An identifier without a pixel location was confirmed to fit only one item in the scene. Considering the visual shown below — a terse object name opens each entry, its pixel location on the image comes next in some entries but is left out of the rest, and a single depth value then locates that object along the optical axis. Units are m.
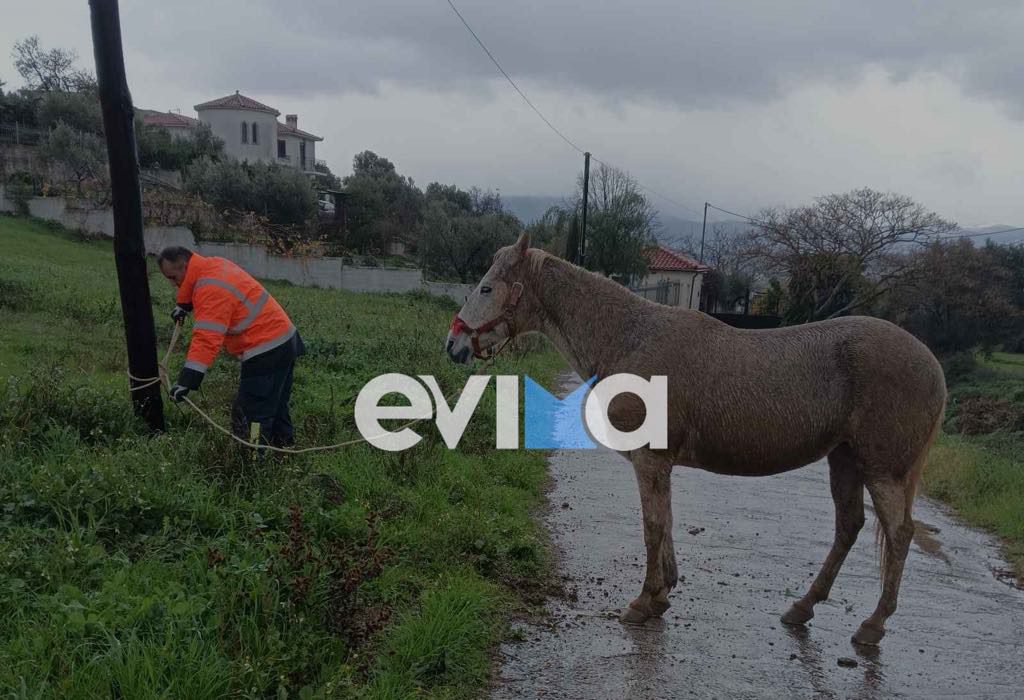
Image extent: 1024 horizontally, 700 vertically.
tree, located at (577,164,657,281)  31.38
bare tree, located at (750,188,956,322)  28.81
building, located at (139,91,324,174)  56.06
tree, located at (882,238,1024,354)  25.00
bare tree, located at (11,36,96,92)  47.53
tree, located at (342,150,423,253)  36.22
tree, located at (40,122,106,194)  30.09
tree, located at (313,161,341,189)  48.75
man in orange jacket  5.07
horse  4.04
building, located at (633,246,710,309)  39.41
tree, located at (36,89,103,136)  35.41
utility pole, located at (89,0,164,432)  5.16
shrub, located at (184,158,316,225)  31.94
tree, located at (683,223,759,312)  34.44
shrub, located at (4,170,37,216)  26.78
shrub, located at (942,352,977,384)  23.16
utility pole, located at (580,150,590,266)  25.00
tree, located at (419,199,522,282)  31.31
